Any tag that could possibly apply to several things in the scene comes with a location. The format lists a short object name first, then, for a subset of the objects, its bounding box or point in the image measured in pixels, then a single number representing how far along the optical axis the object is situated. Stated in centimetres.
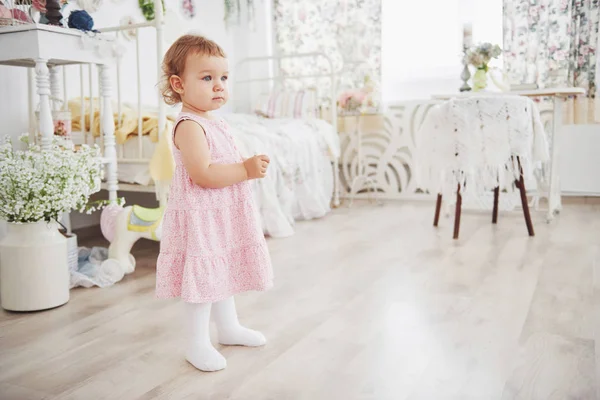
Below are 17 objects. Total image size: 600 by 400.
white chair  269
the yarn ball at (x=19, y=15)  208
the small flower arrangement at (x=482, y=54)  334
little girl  128
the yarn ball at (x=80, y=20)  206
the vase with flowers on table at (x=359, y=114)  386
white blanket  295
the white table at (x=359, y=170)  396
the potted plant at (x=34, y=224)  176
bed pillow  400
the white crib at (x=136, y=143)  232
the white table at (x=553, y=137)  321
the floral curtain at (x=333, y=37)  407
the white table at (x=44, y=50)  192
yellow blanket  258
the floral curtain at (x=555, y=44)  353
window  389
